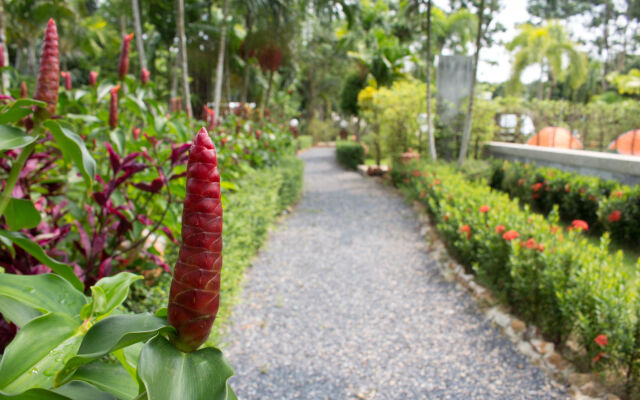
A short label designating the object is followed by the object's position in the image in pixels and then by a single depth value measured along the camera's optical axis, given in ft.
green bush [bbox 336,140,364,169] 53.67
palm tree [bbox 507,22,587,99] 81.61
